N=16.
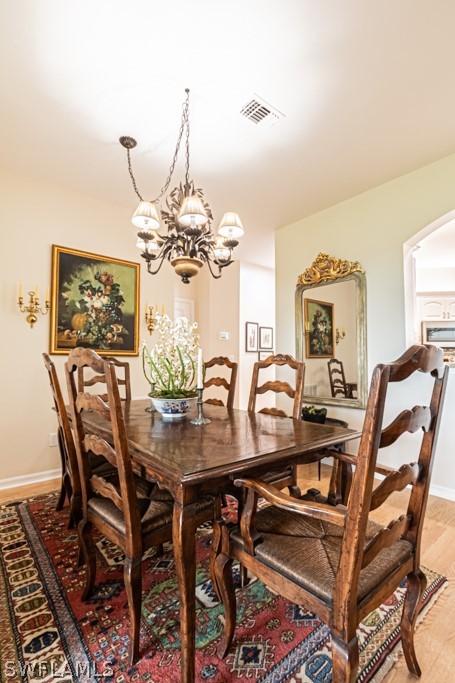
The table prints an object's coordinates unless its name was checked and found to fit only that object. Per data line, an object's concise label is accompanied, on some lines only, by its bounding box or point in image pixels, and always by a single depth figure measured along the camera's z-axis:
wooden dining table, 1.02
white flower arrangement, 1.82
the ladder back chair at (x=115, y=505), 1.13
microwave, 5.62
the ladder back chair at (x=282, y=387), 1.98
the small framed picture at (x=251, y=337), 5.39
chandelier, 2.03
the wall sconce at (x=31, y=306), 2.96
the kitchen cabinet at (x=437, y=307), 5.63
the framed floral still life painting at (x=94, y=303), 3.15
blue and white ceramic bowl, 1.80
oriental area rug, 1.12
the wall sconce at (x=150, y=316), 3.72
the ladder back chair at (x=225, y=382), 2.46
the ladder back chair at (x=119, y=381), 2.65
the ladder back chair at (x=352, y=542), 0.79
